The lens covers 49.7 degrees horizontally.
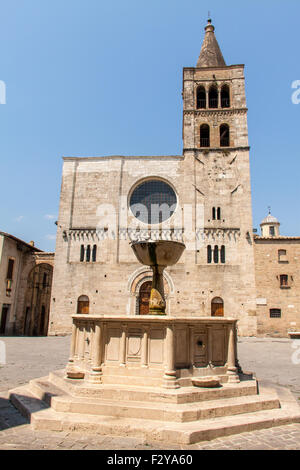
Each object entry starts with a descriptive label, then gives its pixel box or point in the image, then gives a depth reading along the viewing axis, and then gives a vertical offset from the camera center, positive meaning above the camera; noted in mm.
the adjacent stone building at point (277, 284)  22734 +1997
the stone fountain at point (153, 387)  4547 -1283
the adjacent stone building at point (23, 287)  24516 +1484
